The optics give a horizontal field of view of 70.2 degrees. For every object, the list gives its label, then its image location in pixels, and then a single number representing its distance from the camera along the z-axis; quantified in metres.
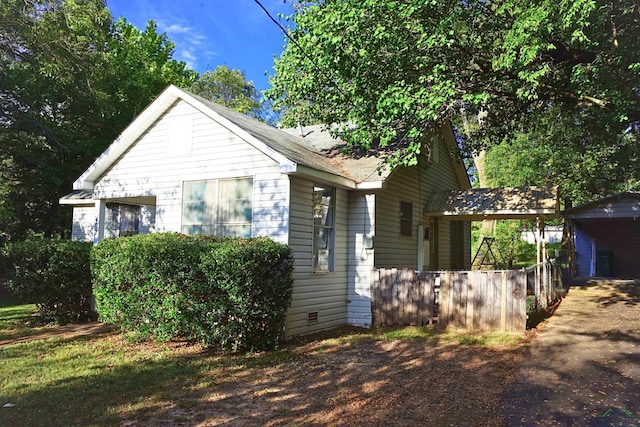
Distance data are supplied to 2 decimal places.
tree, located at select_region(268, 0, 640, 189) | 7.77
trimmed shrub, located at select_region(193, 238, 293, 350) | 7.31
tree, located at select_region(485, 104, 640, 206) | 17.39
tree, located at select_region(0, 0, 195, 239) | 11.69
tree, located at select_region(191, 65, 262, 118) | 37.62
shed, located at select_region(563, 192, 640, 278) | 20.44
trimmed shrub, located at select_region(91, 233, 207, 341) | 7.72
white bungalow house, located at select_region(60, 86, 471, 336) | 9.28
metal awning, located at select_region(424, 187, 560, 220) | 11.48
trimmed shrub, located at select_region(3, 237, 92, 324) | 10.12
